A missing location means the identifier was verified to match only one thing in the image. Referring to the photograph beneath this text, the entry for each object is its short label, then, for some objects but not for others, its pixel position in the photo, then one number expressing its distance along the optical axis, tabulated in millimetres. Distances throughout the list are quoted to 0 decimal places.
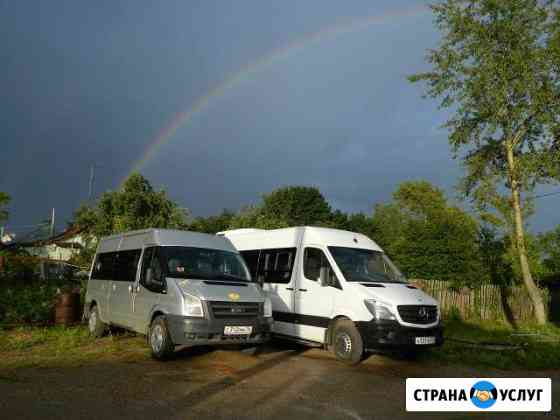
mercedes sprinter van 9727
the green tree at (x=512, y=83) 19844
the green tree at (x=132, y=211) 25172
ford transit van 8930
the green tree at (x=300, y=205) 54938
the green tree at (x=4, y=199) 19656
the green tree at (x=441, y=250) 22203
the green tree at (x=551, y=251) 31234
